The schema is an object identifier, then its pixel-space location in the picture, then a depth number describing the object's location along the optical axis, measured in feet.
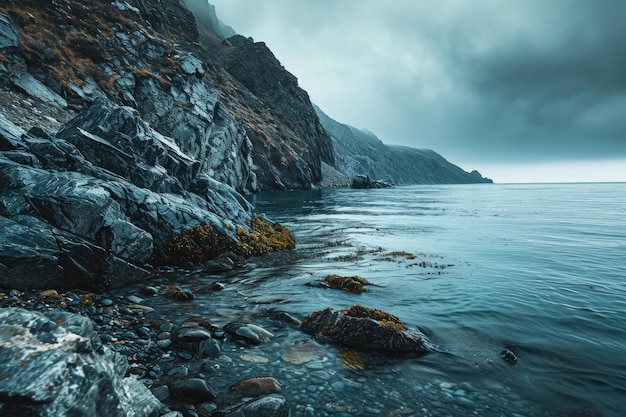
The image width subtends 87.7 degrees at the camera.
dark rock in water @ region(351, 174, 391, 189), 512.63
